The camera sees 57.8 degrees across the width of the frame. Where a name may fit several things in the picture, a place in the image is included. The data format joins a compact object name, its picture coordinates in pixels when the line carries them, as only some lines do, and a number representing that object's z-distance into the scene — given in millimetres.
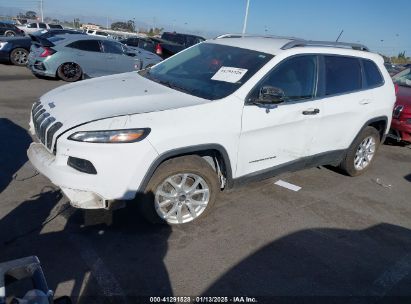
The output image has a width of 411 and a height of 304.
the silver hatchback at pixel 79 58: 11367
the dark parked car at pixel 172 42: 16969
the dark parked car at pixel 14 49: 13766
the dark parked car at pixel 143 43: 17938
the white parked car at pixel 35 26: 31373
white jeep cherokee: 3121
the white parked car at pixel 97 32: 35350
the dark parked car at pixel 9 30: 21741
